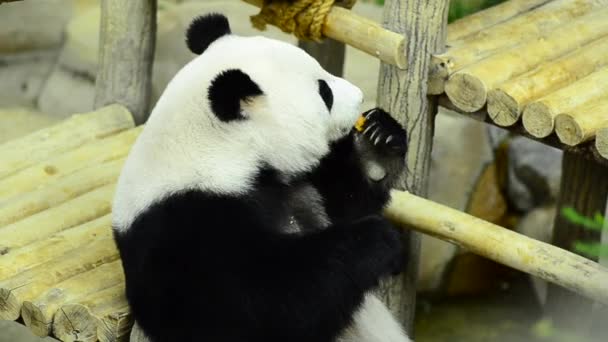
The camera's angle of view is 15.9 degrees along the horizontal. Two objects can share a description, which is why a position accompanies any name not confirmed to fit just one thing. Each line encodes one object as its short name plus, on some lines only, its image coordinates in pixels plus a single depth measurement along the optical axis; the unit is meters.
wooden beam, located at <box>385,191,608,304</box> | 5.96
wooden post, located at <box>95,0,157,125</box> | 8.30
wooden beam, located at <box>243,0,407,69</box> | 6.72
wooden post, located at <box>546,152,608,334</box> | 8.21
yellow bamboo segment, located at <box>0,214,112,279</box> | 6.51
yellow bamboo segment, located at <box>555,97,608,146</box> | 6.19
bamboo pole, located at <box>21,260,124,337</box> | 6.10
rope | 7.20
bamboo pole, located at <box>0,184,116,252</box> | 6.83
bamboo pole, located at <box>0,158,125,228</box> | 7.19
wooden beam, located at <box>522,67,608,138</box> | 6.33
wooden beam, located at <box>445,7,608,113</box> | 6.64
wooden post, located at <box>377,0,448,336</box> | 6.87
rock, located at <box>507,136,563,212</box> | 10.24
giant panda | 5.35
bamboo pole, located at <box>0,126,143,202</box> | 7.52
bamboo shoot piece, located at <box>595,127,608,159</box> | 6.13
